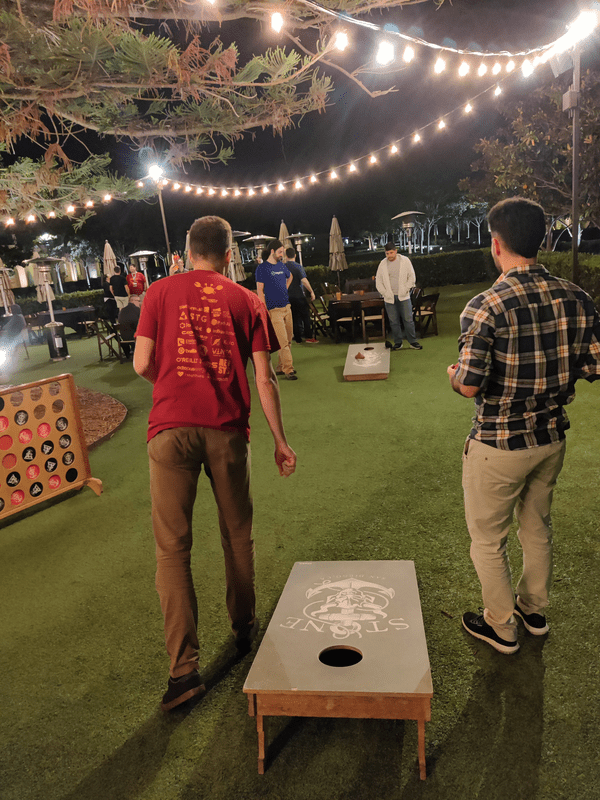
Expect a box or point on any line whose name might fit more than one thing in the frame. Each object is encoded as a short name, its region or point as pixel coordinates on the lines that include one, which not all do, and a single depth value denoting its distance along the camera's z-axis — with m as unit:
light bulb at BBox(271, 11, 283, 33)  4.87
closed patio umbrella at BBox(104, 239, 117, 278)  19.21
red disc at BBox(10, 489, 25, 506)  4.41
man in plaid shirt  2.10
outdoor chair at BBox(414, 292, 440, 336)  10.89
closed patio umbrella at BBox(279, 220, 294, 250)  16.71
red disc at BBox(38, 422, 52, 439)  4.59
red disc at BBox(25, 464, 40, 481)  4.52
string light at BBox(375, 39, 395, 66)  5.99
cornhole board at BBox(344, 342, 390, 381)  8.02
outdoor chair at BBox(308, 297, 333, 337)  12.00
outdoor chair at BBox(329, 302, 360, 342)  11.05
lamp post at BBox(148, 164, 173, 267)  11.08
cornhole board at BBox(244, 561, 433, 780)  1.96
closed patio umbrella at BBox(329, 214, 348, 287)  17.81
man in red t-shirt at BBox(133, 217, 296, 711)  2.27
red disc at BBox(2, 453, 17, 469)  4.33
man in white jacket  9.27
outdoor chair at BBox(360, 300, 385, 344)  10.72
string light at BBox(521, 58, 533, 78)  8.28
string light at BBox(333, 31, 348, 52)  5.26
